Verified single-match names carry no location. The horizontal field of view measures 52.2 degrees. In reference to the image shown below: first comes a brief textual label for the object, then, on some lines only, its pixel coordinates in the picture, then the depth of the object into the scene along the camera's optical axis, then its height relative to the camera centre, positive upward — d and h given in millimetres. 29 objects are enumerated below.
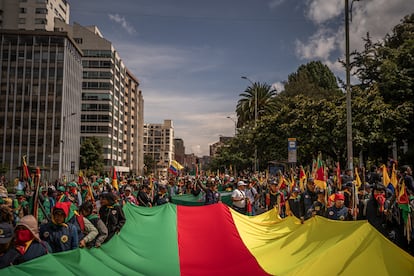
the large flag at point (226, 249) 5520 -1344
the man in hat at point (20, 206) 9966 -1048
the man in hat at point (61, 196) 11383 -868
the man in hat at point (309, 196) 11492 -801
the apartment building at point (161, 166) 181425 -269
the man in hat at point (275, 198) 13352 -1011
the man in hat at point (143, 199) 12838 -1028
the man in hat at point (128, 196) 12284 -921
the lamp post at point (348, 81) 17156 +3602
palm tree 58500 +8896
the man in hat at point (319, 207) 9633 -927
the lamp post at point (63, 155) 70938 +1607
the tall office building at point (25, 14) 87562 +31159
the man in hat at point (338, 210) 8789 -907
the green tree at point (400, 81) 30519 +6341
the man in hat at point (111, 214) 7988 -944
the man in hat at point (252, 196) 13389 -952
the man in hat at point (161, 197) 12781 -964
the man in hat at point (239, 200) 11766 -943
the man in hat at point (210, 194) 12984 -887
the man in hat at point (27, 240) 5121 -925
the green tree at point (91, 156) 77562 +1614
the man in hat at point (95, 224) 6871 -998
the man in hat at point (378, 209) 8414 -853
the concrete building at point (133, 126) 110625 +10941
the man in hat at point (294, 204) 12022 -1144
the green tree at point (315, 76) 64606 +14821
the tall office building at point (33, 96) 72375 +11756
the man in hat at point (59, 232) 6016 -976
